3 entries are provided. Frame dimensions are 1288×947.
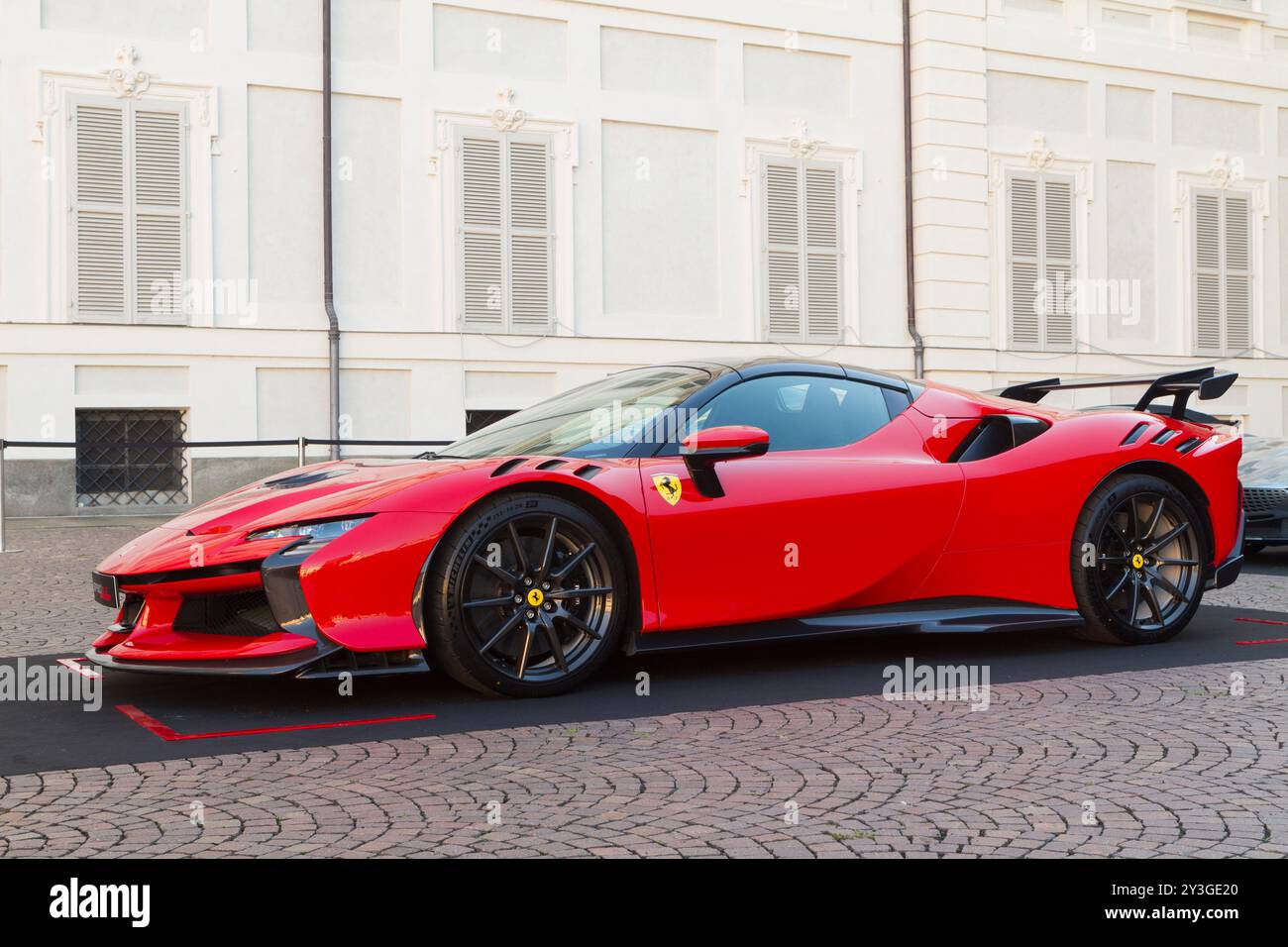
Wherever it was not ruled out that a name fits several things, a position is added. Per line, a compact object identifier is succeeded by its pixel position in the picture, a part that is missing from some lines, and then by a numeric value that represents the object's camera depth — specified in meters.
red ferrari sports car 4.73
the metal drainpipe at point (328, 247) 17.50
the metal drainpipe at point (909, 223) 21.14
